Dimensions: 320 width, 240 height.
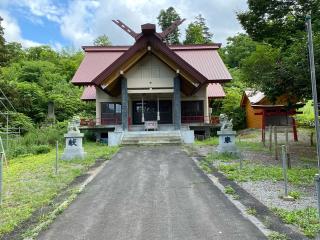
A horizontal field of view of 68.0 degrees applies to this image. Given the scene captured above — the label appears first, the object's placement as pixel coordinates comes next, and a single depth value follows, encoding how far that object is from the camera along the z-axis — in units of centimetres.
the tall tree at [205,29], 5228
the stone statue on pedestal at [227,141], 1016
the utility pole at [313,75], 268
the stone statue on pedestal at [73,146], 973
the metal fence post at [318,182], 309
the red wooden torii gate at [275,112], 1425
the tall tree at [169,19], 4633
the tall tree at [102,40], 4802
